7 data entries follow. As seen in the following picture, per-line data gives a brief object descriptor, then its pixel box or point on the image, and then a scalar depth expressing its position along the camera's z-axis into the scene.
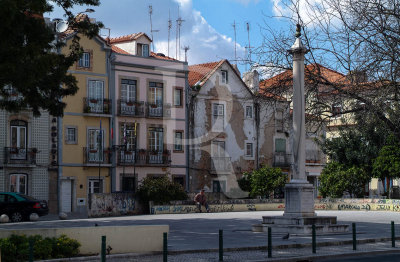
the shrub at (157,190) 41.00
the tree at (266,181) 49.53
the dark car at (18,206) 34.34
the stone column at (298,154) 23.47
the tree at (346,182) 49.81
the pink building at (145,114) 46.97
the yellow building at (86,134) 44.38
